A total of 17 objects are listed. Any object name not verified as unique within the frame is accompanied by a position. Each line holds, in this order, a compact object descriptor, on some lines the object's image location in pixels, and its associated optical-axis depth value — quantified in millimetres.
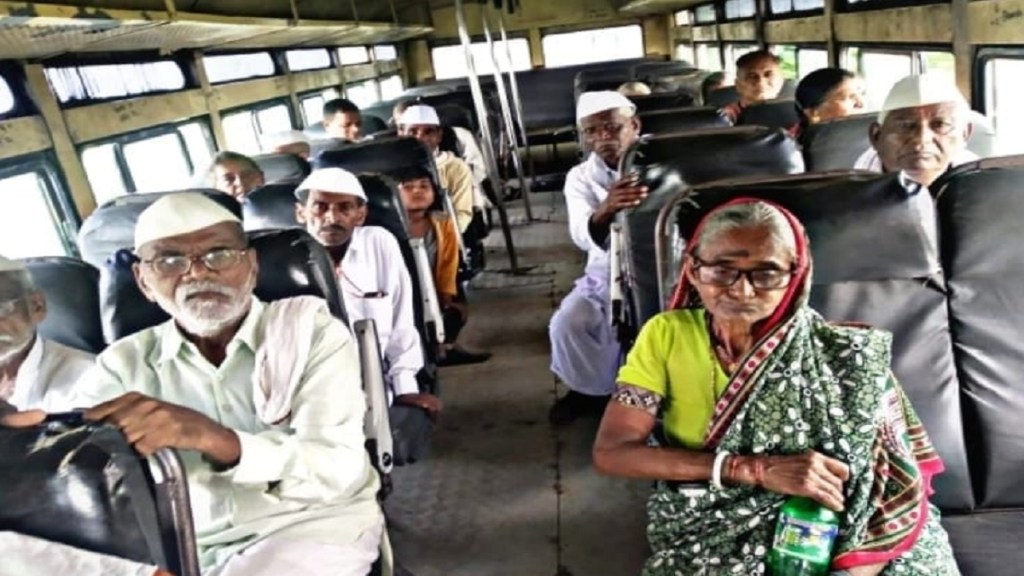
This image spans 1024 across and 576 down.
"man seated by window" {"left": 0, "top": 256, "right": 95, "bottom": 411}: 2008
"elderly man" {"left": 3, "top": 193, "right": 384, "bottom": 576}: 1762
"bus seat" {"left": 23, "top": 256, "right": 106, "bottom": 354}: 2654
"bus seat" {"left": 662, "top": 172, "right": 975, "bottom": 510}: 1896
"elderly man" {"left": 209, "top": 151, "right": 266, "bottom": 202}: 4238
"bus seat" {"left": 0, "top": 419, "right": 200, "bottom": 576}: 1092
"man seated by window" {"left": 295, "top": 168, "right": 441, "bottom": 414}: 3053
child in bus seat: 4168
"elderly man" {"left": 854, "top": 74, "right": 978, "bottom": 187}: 2646
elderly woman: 1588
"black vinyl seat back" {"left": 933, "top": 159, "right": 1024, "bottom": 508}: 1893
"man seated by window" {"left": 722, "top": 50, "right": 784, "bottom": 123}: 5090
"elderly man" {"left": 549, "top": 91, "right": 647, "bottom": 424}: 3650
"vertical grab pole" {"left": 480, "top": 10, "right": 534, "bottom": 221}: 7256
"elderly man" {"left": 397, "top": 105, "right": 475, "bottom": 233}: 5345
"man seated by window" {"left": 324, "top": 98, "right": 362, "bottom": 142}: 6148
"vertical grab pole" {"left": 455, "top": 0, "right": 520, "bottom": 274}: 5809
